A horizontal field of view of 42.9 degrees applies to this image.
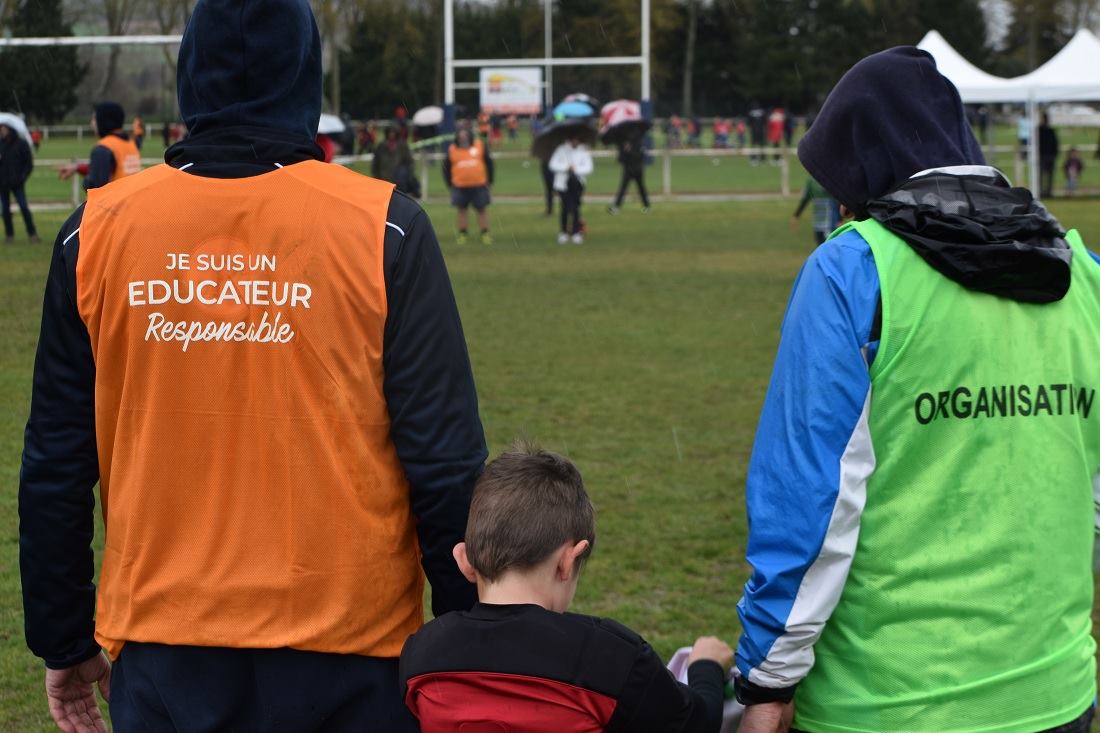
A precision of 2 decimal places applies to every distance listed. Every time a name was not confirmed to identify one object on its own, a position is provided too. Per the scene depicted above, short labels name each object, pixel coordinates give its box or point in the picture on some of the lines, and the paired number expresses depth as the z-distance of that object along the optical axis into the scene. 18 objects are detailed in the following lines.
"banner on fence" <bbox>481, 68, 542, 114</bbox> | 42.50
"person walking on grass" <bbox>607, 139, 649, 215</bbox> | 28.89
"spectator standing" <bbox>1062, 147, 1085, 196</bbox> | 32.28
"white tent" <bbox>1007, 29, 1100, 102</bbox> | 27.06
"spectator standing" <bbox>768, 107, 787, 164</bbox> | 57.28
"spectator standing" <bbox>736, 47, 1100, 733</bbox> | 2.33
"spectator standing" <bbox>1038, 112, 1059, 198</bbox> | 31.47
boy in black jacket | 2.27
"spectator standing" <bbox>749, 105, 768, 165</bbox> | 58.19
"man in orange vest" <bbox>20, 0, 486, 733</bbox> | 2.34
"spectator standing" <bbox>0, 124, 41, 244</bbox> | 20.38
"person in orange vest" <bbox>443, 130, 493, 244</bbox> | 21.70
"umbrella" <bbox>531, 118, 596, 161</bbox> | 23.88
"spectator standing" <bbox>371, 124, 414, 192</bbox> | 24.81
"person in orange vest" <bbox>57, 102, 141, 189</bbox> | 15.34
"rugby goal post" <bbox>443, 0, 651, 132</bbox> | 34.44
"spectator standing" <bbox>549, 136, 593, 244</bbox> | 21.83
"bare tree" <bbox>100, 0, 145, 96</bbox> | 36.72
